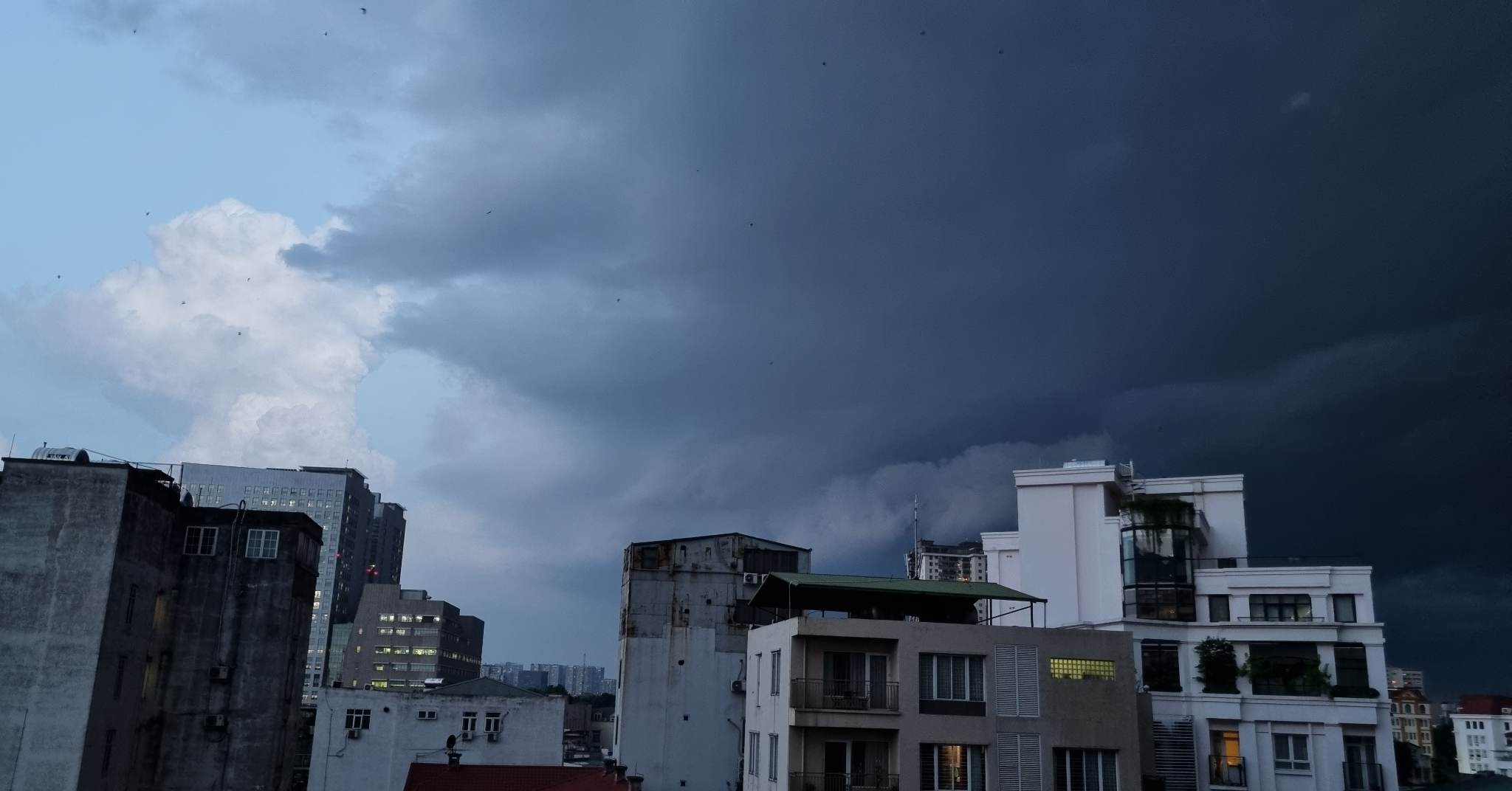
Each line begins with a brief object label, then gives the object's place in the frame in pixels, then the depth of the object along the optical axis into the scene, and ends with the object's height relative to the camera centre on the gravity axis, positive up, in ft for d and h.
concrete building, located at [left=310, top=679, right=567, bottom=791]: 202.28 -13.15
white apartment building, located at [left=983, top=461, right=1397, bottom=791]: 170.19 +6.69
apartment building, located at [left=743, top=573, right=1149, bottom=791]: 125.70 -3.36
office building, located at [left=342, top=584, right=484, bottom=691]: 614.34 -11.56
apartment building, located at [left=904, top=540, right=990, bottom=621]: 330.32 +66.17
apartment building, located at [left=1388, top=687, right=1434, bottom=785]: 488.85 -10.76
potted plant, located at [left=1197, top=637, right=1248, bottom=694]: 178.09 +3.60
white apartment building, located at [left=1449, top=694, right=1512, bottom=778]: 431.88 -15.21
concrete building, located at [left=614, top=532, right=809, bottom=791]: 202.80 +3.76
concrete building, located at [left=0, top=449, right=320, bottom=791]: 151.43 +4.17
